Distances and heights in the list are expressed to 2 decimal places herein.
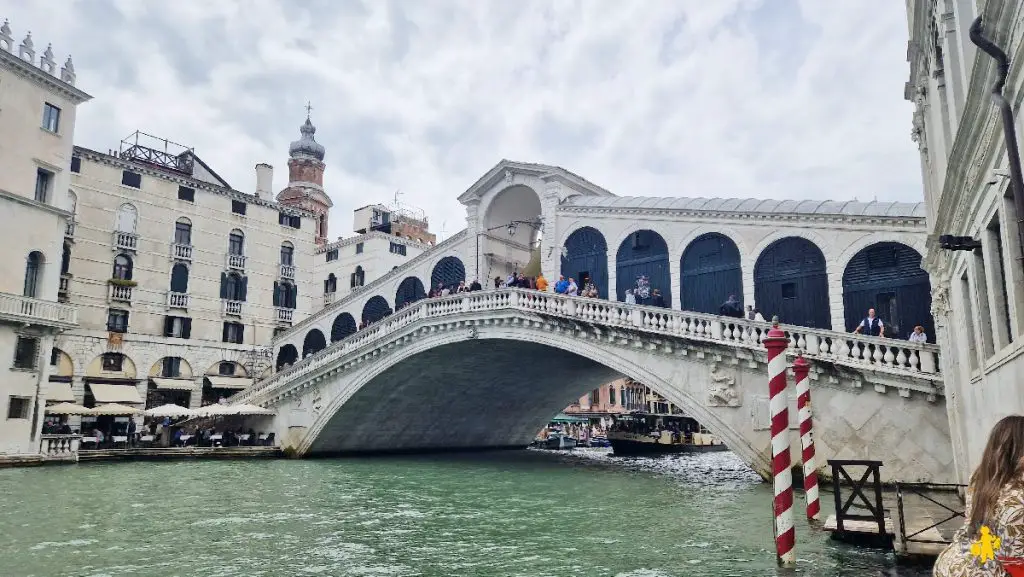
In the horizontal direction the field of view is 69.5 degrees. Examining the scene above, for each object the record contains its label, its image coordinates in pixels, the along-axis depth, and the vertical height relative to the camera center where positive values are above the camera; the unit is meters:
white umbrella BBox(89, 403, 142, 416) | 24.44 +0.72
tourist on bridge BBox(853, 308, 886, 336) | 14.98 +2.11
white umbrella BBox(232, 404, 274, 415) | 26.17 +0.73
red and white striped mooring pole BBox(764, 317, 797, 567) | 7.52 -0.20
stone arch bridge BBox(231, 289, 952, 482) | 13.72 +1.36
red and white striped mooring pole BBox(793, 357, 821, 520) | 10.34 -0.14
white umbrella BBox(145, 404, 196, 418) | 25.06 +0.66
